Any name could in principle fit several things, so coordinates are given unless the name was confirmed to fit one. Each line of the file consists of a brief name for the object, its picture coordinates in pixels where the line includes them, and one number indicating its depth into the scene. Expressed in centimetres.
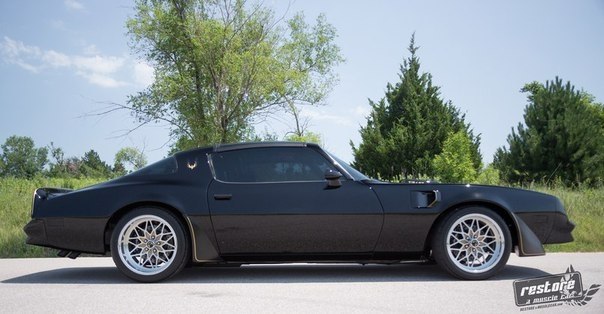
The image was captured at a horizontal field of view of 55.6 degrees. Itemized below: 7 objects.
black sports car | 516
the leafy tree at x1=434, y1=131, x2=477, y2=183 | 2803
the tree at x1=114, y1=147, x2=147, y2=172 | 2170
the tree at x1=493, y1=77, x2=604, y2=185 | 3212
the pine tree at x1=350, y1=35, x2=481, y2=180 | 3878
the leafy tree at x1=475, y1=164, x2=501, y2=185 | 2464
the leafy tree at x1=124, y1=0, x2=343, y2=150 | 2878
